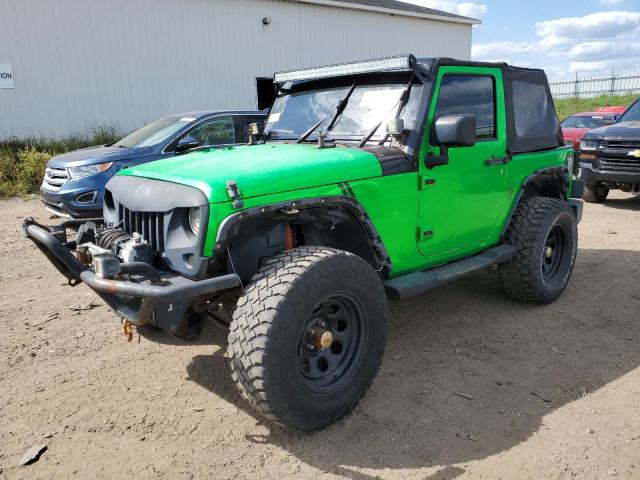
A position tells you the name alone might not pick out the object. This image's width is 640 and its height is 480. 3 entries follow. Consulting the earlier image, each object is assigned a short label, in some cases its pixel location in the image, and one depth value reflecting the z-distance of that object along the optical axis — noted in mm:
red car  14127
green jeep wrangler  2744
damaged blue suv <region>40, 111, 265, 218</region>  7508
